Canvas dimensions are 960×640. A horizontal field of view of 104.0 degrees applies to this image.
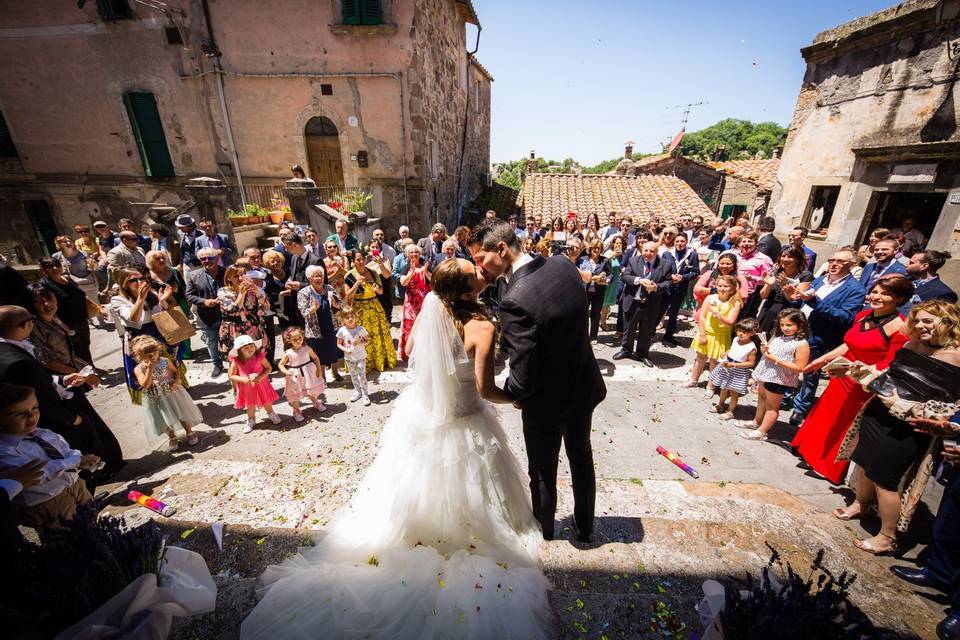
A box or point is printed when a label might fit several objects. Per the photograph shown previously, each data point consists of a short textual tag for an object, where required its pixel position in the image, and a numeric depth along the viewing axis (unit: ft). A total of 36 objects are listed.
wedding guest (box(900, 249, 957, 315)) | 15.03
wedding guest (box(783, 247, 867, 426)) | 14.34
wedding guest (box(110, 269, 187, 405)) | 14.52
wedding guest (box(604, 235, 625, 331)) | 25.79
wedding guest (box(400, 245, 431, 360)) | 19.85
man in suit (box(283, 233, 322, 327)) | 19.97
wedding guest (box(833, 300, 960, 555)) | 8.59
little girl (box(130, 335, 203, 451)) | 12.89
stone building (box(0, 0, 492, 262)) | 37.47
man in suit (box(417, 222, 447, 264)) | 25.93
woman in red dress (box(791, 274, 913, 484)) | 10.96
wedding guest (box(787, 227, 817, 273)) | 19.73
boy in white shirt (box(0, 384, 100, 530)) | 7.34
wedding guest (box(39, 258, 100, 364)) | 15.28
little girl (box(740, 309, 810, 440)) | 13.00
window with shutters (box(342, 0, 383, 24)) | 35.96
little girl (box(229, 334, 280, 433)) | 14.30
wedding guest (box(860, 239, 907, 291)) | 16.14
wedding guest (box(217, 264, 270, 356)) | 16.24
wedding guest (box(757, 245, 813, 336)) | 17.04
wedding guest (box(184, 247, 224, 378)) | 18.42
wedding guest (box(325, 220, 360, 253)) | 25.87
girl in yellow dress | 16.33
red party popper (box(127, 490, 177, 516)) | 9.77
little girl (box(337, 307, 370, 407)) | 16.22
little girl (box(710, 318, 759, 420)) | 14.90
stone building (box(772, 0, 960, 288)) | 26.21
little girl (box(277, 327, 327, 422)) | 15.08
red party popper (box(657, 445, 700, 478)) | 12.43
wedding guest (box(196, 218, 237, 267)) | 24.14
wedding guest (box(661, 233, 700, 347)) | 22.29
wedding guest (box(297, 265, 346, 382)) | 17.10
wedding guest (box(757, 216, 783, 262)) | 21.29
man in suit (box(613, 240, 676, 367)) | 20.31
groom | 7.29
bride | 6.56
